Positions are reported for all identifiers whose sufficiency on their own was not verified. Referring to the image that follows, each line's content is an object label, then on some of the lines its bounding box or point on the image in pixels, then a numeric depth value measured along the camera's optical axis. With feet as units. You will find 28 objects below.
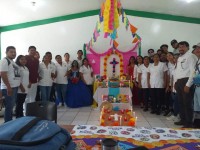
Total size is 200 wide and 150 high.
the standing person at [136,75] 17.85
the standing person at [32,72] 13.52
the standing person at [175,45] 15.59
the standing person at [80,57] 20.13
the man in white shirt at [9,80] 10.44
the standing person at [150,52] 19.64
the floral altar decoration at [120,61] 20.80
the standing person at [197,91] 10.03
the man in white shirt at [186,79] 10.35
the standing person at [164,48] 17.34
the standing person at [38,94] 15.46
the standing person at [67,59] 19.33
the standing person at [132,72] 19.12
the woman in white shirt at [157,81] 14.70
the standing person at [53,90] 15.74
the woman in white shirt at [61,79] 17.81
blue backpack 2.74
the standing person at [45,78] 14.85
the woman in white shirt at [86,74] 19.11
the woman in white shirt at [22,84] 11.84
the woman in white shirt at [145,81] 16.17
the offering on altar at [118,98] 14.90
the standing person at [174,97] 13.29
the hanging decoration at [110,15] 15.23
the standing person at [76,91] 18.06
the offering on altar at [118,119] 10.40
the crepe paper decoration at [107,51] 20.91
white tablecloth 15.69
